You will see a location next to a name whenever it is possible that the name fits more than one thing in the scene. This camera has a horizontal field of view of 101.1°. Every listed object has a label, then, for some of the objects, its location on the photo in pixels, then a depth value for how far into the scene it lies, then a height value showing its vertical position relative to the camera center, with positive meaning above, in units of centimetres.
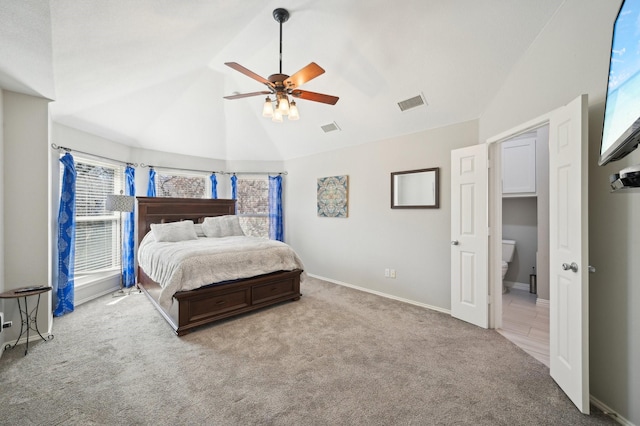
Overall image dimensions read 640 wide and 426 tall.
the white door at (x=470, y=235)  290 -27
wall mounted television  85 +45
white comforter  283 -59
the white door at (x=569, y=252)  170 -29
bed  281 -98
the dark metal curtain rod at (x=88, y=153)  334 +86
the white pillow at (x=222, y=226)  463 -25
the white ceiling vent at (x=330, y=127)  421 +139
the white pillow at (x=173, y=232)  407 -30
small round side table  230 -94
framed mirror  351 +32
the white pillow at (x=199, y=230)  471 -31
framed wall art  457 +29
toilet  426 -63
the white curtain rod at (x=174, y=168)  479 +87
